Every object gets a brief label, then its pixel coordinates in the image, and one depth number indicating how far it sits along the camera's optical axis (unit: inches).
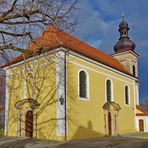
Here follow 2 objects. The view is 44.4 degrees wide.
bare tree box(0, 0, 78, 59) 253.9
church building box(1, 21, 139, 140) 506.2
